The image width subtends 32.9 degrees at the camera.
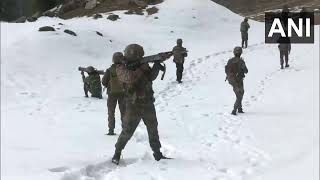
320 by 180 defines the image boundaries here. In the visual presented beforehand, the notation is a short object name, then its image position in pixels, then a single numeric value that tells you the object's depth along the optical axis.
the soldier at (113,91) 10.61
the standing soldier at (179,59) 18.94
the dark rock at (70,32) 25.70
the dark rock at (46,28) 24.93
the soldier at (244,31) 27.14
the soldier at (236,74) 13.11
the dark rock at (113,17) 33.58
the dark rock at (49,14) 37.35
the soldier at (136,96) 8.35
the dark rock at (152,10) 35.83
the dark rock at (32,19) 32.37
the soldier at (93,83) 16.70
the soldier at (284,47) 20.34
